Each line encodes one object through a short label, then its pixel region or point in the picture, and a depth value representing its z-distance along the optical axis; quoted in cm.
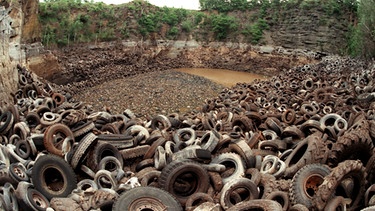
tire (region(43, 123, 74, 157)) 734
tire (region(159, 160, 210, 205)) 594
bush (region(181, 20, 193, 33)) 4094
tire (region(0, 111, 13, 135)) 829
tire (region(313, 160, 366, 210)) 507
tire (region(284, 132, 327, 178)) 656
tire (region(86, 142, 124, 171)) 683
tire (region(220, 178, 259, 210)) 562
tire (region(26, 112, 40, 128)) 930
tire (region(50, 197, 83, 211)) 517
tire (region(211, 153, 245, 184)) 657
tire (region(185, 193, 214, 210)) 559
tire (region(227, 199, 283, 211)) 480
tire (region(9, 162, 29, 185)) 593
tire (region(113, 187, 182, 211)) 509
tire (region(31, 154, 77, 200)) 595
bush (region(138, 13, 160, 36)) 3809
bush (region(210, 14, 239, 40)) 4094
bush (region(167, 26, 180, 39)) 4004
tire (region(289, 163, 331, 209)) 530
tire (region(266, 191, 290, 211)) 544
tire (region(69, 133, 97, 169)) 661
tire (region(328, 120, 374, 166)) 664
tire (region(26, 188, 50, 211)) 523
